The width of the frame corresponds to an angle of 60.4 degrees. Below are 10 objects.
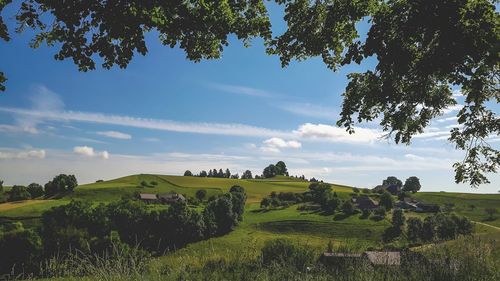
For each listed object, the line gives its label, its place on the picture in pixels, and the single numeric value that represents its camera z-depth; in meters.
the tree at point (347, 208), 115.19
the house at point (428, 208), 122.74
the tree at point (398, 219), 101.44
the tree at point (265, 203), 127.19
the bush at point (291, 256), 7.77
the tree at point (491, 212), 113.75
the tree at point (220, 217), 94.12
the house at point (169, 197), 131.12
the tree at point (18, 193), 120.50
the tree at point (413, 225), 87.00
